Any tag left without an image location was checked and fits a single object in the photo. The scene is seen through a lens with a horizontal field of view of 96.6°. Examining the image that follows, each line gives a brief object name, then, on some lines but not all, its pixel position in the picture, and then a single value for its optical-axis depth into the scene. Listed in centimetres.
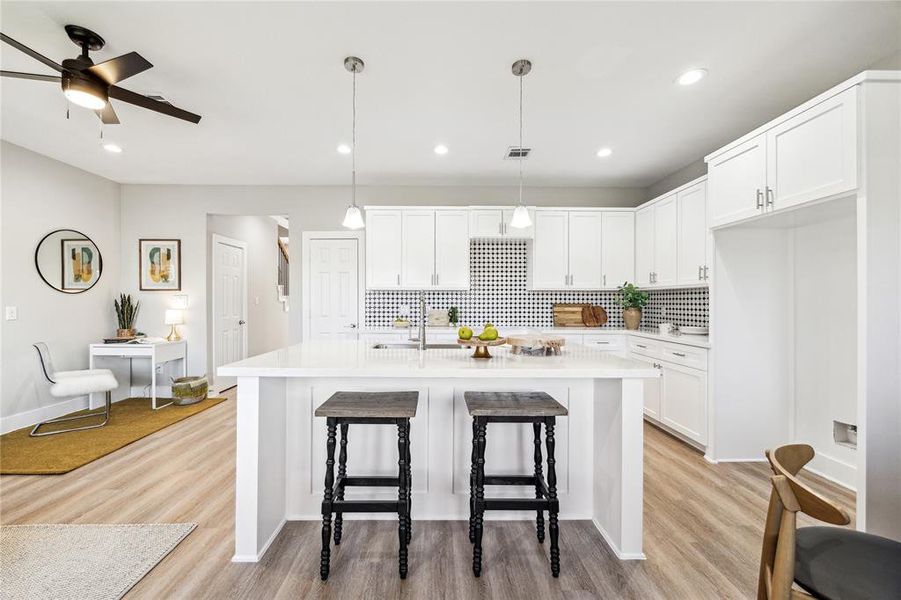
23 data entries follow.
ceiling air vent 387
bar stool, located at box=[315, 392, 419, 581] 181
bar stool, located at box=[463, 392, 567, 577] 182
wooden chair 101
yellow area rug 302
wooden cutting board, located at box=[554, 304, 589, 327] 496
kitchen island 222
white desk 447
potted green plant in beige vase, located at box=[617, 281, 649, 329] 466
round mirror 419
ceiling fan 207
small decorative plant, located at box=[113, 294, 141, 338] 493
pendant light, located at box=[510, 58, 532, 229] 277
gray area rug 175
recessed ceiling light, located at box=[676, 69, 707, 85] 256
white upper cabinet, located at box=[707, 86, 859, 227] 210
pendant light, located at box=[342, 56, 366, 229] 243
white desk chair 368
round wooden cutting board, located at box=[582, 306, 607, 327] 498
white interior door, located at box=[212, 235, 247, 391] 550
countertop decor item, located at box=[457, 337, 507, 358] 221
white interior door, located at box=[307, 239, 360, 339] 510
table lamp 488
